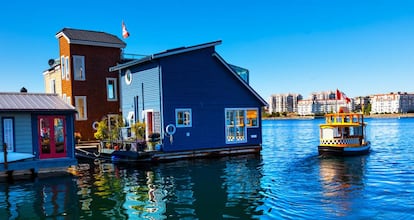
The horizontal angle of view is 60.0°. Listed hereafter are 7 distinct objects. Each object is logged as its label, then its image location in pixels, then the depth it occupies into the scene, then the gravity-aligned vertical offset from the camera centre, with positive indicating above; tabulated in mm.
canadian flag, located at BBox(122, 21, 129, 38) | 28323 +6500
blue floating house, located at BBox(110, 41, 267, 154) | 21766 +738
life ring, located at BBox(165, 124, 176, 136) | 21338 -946
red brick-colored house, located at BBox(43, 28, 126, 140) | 30219 +3601
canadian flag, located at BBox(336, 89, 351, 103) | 25094 +902
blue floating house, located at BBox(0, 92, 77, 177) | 15891 -725
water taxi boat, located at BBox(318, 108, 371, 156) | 23703 -2024
